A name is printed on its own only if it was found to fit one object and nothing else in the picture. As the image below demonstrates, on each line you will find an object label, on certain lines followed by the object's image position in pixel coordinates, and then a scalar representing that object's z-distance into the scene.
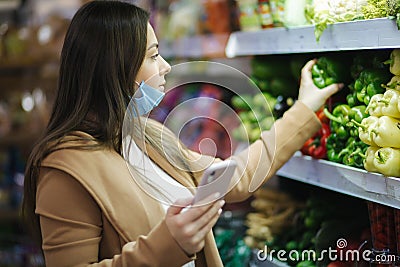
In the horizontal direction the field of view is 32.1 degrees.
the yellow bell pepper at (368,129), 1.74
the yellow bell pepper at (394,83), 1.73
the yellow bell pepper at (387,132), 1.69
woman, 1.58
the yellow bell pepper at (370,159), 1.73
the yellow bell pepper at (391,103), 1.71
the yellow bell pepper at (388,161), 1.67
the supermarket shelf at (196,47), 3.08
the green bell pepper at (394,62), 1.73
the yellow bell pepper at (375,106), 1.75
